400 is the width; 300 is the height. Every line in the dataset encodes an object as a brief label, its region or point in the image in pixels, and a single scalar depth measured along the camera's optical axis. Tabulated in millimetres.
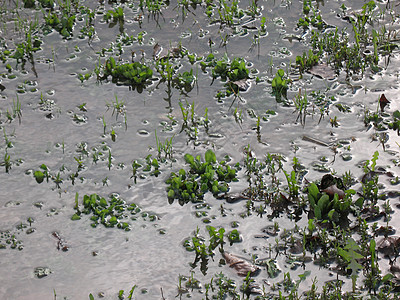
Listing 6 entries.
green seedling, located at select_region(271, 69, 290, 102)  5867
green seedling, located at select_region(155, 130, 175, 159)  5148
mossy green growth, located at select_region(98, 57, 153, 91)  6121
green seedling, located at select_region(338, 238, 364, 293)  3982
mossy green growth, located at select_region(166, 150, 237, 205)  4711
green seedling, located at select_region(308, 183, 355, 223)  4449
